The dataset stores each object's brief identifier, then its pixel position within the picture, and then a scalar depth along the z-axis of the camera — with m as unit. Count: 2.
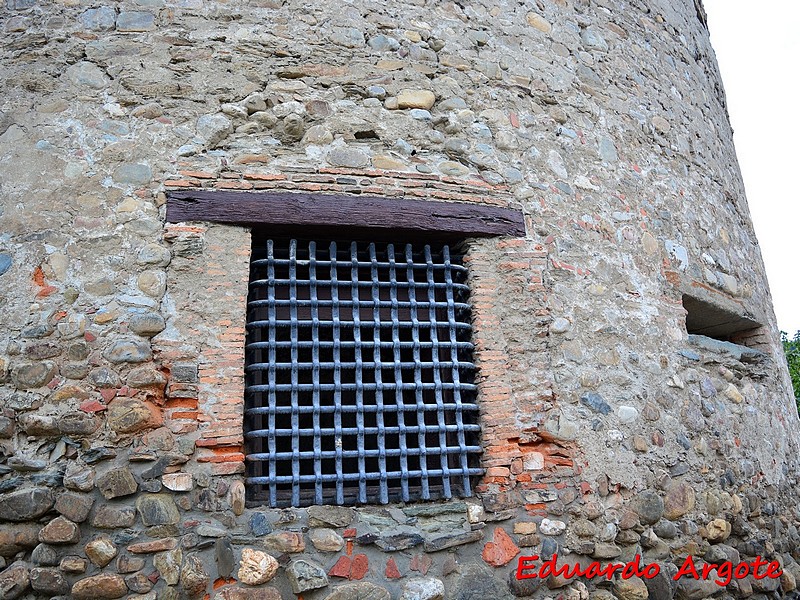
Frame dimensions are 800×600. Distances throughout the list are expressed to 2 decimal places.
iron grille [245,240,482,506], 3.10
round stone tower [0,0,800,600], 2.86
